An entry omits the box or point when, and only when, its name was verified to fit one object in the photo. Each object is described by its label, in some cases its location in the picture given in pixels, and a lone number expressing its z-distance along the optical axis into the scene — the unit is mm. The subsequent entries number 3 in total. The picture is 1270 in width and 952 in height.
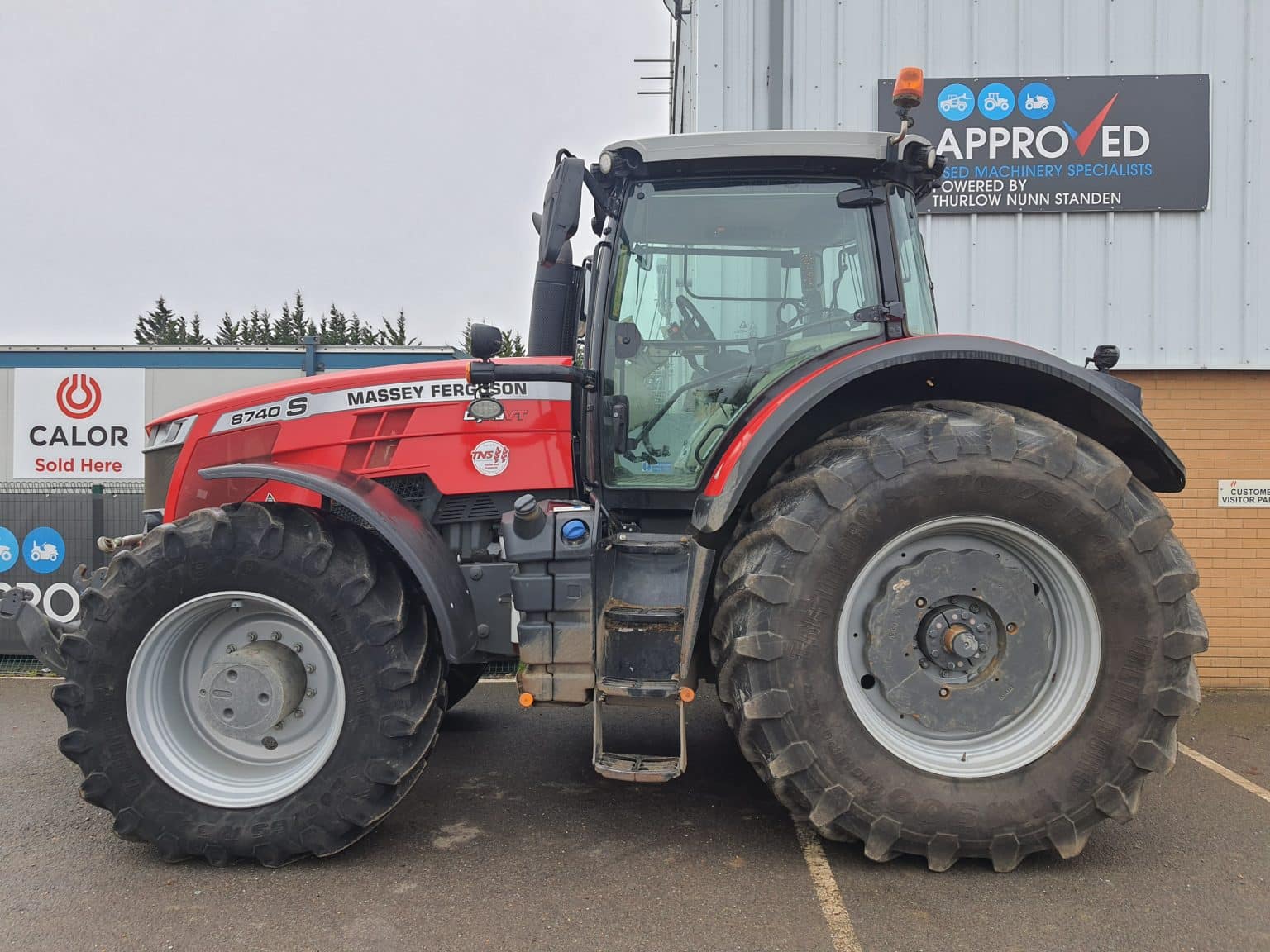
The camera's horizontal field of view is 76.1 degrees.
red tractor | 2736
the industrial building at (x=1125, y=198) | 5562
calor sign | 7688
